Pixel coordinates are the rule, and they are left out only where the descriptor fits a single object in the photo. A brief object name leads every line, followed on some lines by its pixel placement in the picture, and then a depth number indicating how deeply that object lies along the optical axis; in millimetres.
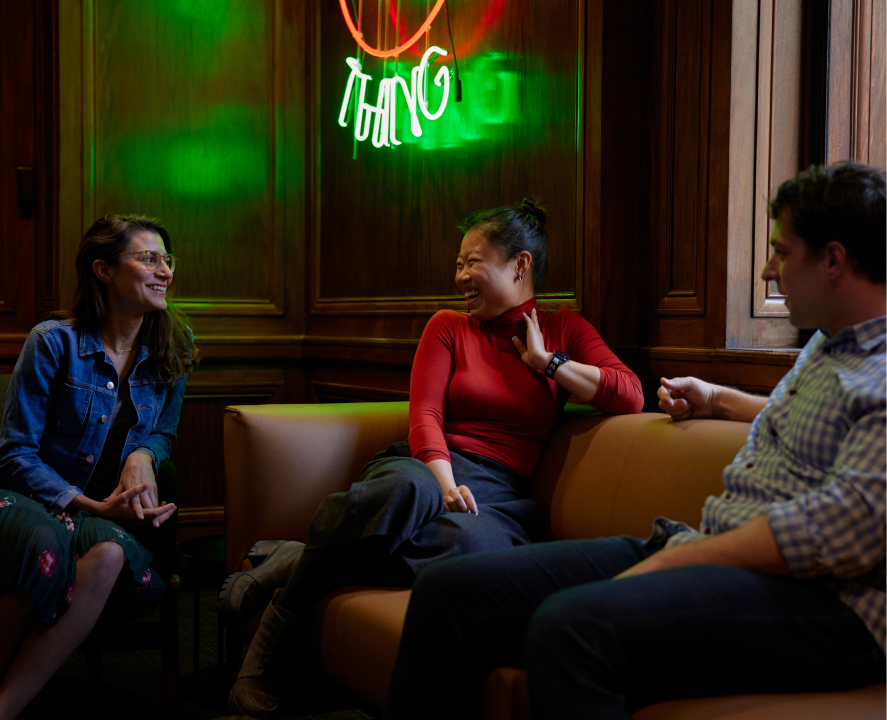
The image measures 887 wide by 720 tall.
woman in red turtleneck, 1847
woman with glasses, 1934
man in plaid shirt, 1235
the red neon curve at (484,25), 2814
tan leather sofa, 1446
